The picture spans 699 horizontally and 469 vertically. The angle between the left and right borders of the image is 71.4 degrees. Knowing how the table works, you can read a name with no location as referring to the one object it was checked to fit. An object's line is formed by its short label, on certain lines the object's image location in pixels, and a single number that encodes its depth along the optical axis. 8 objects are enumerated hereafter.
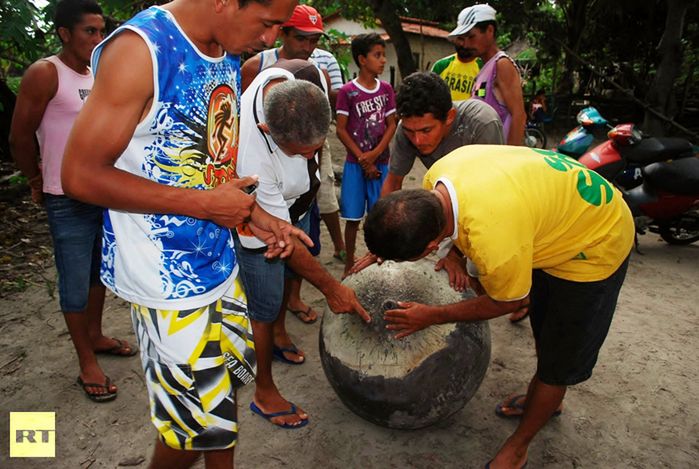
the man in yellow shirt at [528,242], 1.71
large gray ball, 2.28
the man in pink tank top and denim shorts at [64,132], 2.58
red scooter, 4.77
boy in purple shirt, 4.20
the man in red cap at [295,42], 3.31
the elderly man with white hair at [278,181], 1.97
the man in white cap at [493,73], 3.33
